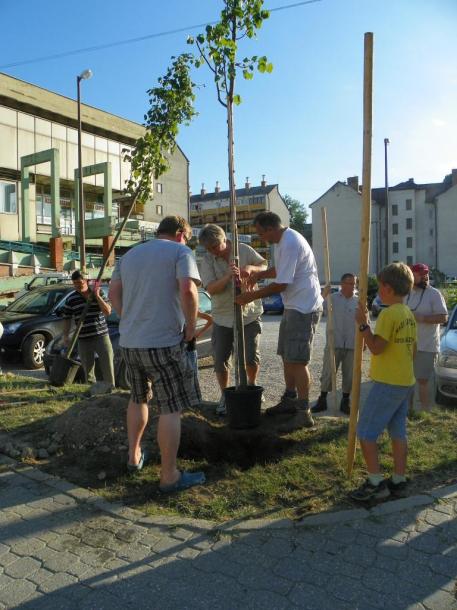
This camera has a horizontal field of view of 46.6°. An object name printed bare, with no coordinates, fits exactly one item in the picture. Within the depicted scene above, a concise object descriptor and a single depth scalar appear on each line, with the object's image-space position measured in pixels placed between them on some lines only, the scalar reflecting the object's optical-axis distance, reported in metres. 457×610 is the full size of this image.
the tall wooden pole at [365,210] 3.57
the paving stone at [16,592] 2.49
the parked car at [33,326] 9.81
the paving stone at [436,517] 3.14
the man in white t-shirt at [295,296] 4.52
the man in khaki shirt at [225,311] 5.17
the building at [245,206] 73.31
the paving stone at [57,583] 2.57
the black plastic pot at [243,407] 4.45
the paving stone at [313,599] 2.38
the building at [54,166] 31.47
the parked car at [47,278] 17.95
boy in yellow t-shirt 3.40
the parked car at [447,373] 6.34
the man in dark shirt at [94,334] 6.85
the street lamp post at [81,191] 19.67
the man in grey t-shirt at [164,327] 3.59
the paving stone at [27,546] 2.92
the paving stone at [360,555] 2.72
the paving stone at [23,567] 2.70
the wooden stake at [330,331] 5.38
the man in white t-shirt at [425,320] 5.96
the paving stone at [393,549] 2.79
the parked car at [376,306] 17.50
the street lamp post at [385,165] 33.91
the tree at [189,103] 4.69
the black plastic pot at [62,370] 6.89
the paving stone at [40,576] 2.64
